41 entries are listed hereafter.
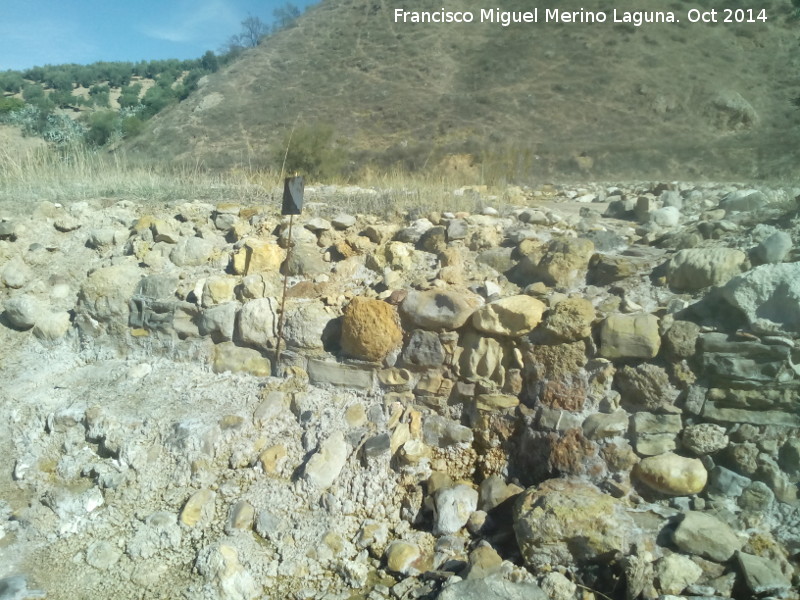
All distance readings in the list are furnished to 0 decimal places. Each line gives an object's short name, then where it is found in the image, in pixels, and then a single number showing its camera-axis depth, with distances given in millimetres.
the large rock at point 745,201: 4660
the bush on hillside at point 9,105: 21094
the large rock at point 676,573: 2646
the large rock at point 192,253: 4855
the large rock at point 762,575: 2537
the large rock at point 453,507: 3275
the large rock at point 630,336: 3281
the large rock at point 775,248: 3484
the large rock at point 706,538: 2727
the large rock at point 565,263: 3957
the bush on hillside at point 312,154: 10266
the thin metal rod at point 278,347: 4078
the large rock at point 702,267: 3514
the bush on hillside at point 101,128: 19500
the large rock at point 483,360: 3625
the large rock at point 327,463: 3473
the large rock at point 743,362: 3041
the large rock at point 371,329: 3787
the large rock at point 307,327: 4012
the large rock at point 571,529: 2863
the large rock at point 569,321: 3398
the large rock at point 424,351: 3738
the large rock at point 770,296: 3020
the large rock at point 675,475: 3031
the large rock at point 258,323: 4145
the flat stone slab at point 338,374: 3859
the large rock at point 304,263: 4496
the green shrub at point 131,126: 19781
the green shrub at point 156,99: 24111
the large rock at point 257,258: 4582
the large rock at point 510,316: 3527
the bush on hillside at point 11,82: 32438
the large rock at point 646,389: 3258
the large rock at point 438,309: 3709
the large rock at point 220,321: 4293
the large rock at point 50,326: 4641
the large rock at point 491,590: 2719
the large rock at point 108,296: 4586
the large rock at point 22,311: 4609
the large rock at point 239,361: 4172
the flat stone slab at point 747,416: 3020
